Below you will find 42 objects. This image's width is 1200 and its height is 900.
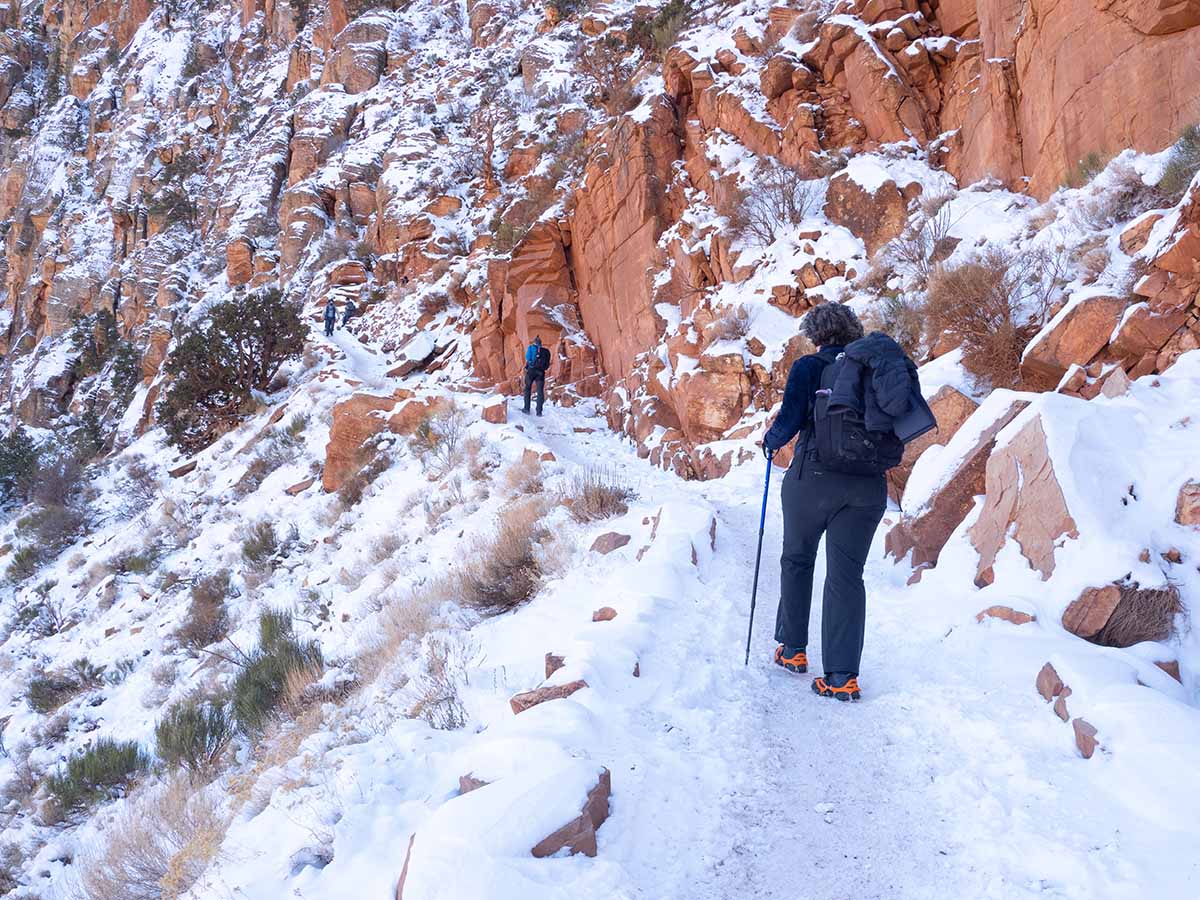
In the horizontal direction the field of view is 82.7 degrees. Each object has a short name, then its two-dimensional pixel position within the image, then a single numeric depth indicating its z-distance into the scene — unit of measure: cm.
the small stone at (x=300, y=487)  1373
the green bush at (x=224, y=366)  2036
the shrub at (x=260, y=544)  1148
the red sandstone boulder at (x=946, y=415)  640
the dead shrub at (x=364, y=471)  1212
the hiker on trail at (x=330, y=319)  2553
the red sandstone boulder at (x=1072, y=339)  566
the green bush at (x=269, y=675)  571
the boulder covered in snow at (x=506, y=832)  209
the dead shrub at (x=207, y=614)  944
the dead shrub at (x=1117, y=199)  711
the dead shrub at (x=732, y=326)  1147
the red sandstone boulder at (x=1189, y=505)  389
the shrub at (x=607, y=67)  2312
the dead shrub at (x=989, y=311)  671
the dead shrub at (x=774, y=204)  1277
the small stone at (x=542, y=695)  332
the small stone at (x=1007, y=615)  390
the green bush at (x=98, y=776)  614
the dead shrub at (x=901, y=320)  836
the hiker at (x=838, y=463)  364
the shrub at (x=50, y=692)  907
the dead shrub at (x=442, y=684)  356
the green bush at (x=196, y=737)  546
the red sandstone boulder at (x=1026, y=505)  416
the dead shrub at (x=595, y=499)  673
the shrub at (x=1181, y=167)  662
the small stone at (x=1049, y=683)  320
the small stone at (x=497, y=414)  1262
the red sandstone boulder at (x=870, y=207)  1157
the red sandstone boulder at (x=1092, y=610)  365
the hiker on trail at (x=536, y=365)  1550
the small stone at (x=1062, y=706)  304
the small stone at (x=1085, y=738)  277
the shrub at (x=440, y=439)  1140
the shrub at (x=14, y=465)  2412
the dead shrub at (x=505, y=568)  566
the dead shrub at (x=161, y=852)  303
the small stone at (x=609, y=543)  566
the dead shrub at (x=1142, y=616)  360
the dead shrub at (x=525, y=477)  863
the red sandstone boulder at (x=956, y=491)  529
